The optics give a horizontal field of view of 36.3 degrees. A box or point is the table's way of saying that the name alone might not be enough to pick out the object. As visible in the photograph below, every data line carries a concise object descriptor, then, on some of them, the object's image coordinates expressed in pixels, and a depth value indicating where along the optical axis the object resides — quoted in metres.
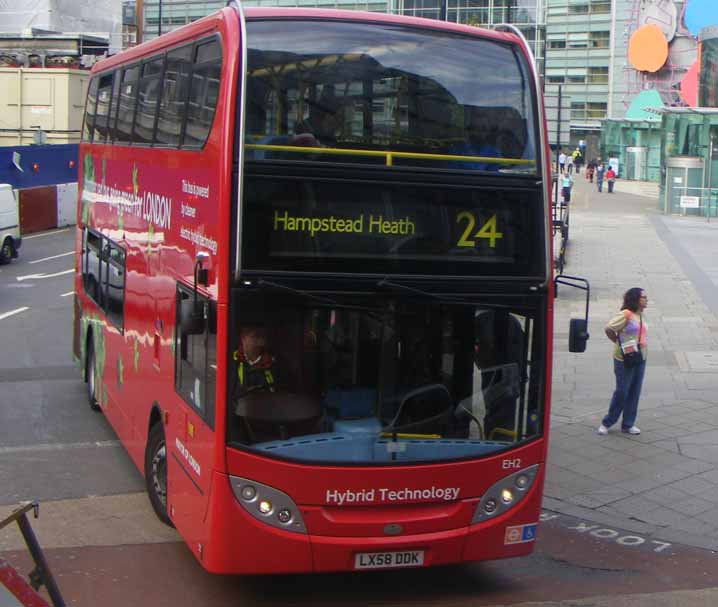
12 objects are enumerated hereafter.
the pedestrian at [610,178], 60.59
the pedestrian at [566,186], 30.57
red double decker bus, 6.86
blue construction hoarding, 35.84
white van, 28.28
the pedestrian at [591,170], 75.25
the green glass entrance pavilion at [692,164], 43.94
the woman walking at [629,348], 12.04
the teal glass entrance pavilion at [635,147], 72.62
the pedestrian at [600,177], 62.43
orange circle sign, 73.75
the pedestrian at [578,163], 87.37
